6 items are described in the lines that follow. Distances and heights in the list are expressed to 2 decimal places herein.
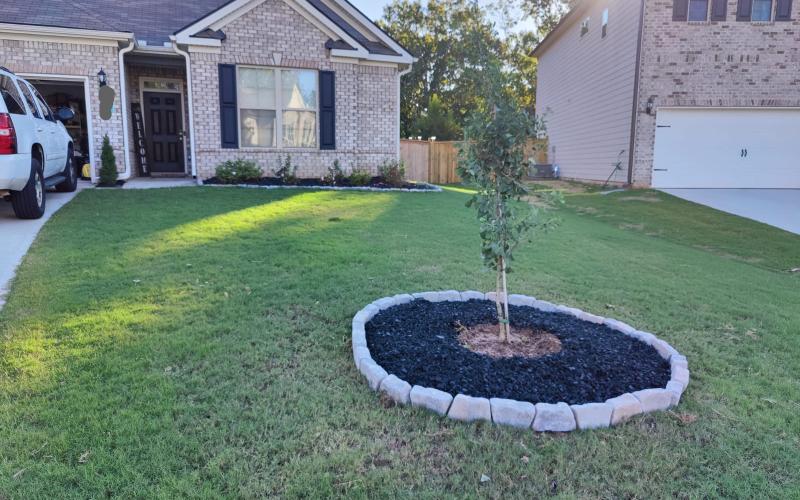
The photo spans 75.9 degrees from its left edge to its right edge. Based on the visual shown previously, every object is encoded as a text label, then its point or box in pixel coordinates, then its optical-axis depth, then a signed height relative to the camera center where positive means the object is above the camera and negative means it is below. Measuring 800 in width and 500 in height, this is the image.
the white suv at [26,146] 5.79 +0.22
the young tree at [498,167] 3.07 -0.01
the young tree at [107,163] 10.03 +0.02
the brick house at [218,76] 10.58 +1.95
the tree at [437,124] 22.84 +1.84
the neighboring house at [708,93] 13.90 +2.01
